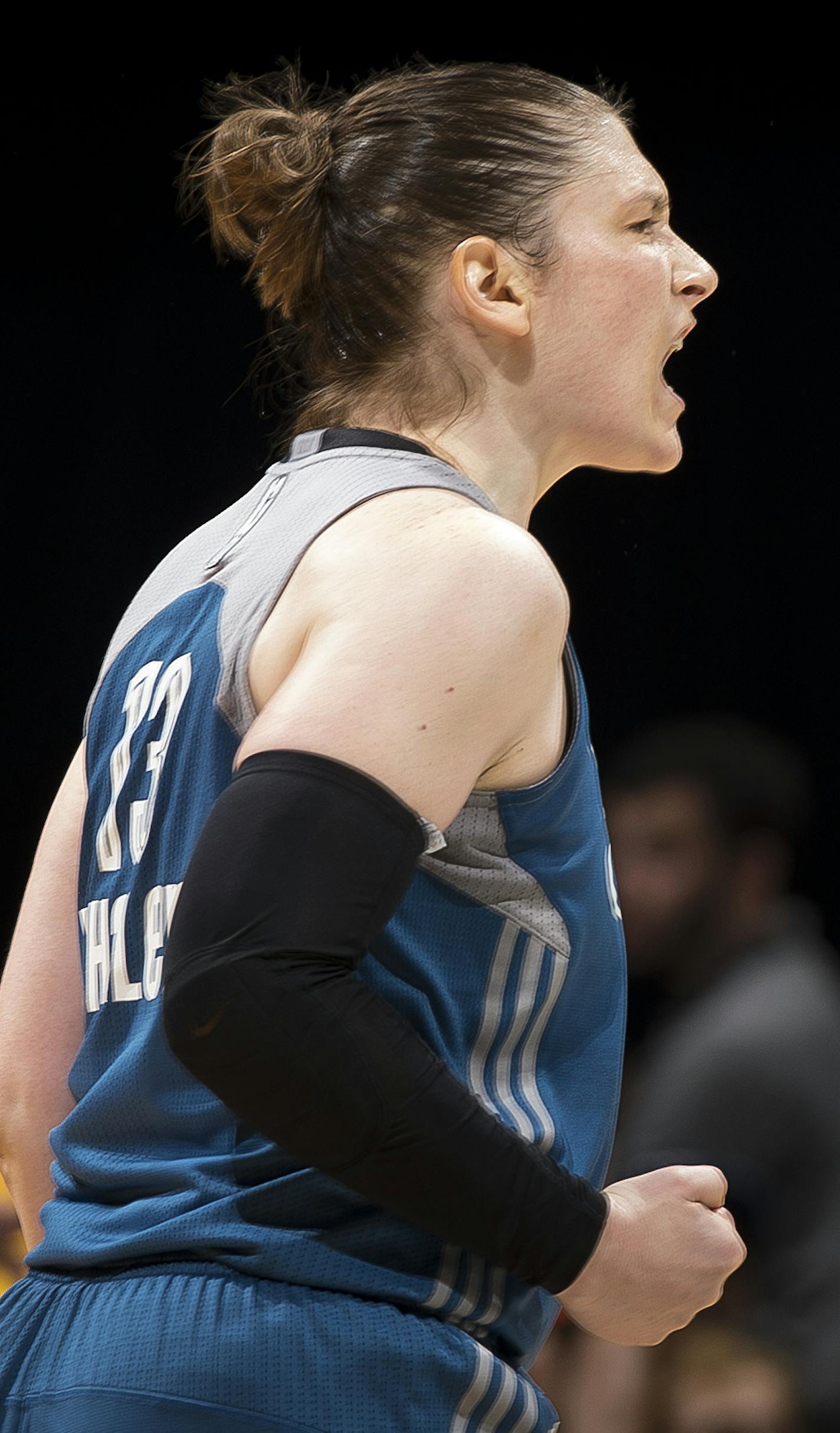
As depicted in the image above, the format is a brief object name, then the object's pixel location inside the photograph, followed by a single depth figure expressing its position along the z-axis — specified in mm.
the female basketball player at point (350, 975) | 4444
